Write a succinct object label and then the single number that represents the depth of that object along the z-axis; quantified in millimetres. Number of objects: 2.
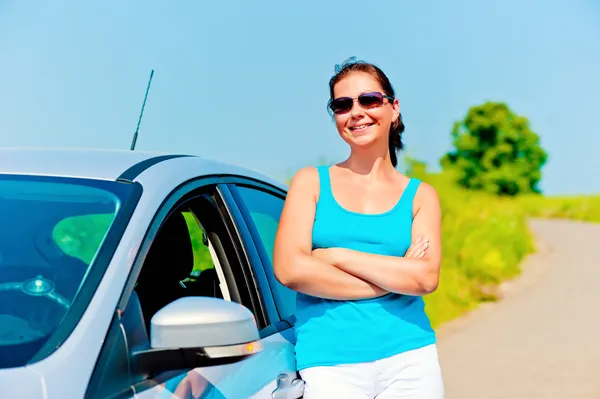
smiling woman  3152
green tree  69875
